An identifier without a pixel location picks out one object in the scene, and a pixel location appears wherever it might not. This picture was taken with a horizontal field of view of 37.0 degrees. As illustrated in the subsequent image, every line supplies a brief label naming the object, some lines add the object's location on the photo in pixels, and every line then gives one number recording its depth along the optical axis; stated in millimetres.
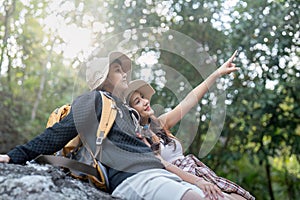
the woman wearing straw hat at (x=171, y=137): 2197
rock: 1770
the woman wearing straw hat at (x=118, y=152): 1937
